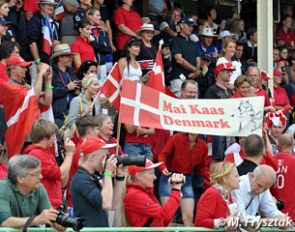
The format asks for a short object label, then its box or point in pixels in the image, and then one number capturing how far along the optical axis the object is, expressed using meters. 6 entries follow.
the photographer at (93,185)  10.23
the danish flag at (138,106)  12.72
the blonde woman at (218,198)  10.45
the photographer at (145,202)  10.82
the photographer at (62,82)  14.69
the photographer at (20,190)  9.59
